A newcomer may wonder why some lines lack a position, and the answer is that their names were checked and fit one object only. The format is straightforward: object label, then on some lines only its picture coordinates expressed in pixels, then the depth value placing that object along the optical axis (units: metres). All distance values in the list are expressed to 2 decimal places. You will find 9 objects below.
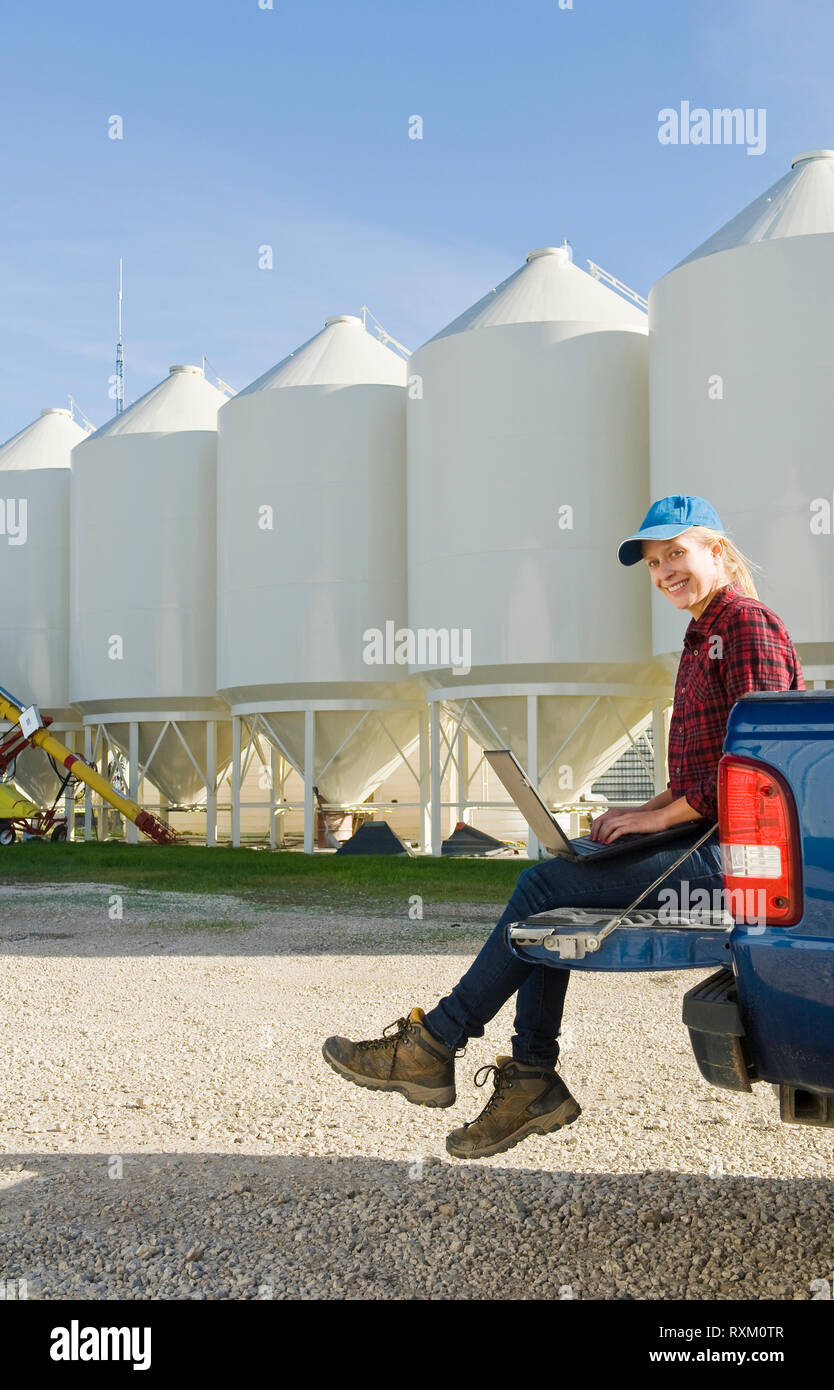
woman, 3.85
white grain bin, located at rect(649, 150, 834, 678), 17.55
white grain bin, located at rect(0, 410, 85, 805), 33.22
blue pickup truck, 2.87
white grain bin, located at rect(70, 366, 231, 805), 28.02
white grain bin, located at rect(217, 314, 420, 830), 23.78
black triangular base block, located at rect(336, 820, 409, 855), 24.62
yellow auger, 27.98
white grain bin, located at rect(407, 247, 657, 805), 20.34
